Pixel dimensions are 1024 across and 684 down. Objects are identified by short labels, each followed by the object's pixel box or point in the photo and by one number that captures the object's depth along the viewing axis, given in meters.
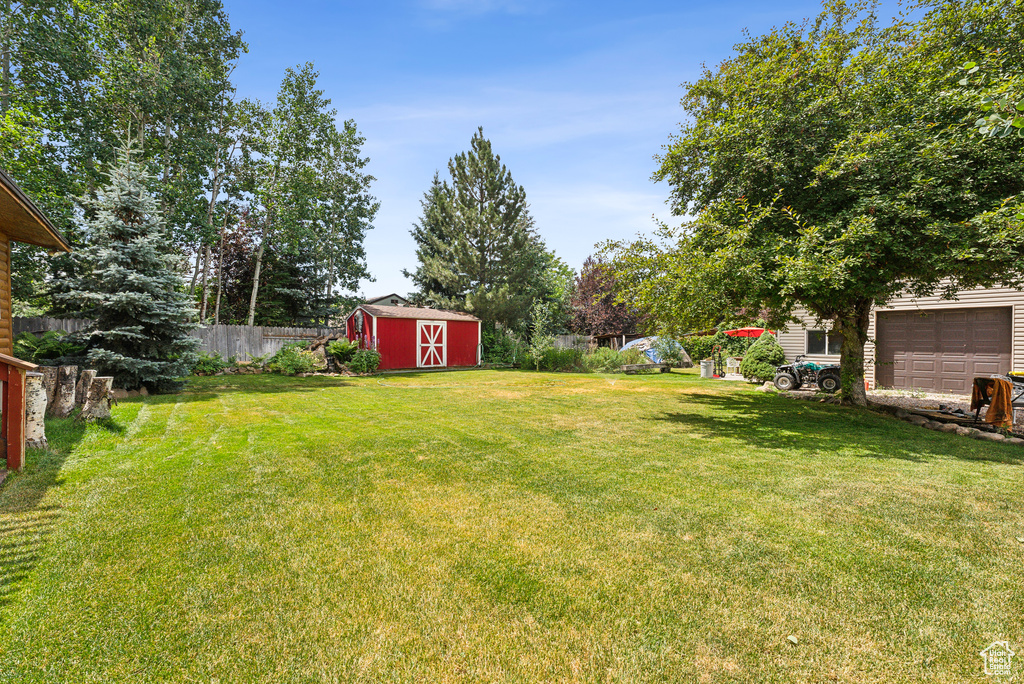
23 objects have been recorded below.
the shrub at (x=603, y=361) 18.14
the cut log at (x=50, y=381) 6.36
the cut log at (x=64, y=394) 6.38
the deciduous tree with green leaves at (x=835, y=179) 5.91
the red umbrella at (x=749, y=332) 16.00
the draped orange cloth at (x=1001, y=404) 6.23
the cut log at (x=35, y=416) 4.73
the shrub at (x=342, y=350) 16.30
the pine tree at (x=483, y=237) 24.09
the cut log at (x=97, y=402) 6.25
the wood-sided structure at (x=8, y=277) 4.11
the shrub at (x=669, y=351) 18.92
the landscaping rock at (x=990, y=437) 6.10
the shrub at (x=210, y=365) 14.36
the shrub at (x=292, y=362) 15.48
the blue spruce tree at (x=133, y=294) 9.20
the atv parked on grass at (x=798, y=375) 11.71
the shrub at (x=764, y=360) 14.04
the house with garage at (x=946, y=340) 10.34
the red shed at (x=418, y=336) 17.50
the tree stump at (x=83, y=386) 6.94
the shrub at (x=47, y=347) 9.63
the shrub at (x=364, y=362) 16.09
